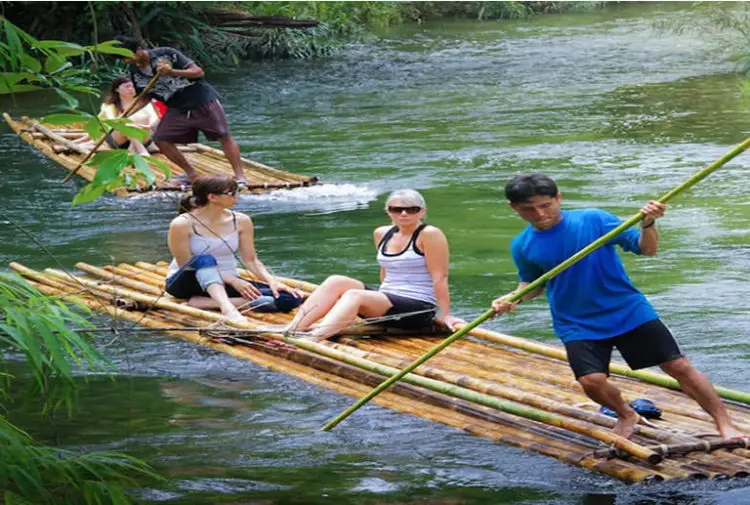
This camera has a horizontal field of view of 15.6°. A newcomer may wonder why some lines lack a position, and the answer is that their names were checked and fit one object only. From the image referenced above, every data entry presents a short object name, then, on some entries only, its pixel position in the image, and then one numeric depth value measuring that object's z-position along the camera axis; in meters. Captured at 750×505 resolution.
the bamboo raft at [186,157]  23.78
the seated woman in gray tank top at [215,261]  14.94
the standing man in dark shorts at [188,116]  22.70
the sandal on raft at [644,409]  10.85
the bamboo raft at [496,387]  10.00
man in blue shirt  10.07
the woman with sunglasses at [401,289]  13.66
